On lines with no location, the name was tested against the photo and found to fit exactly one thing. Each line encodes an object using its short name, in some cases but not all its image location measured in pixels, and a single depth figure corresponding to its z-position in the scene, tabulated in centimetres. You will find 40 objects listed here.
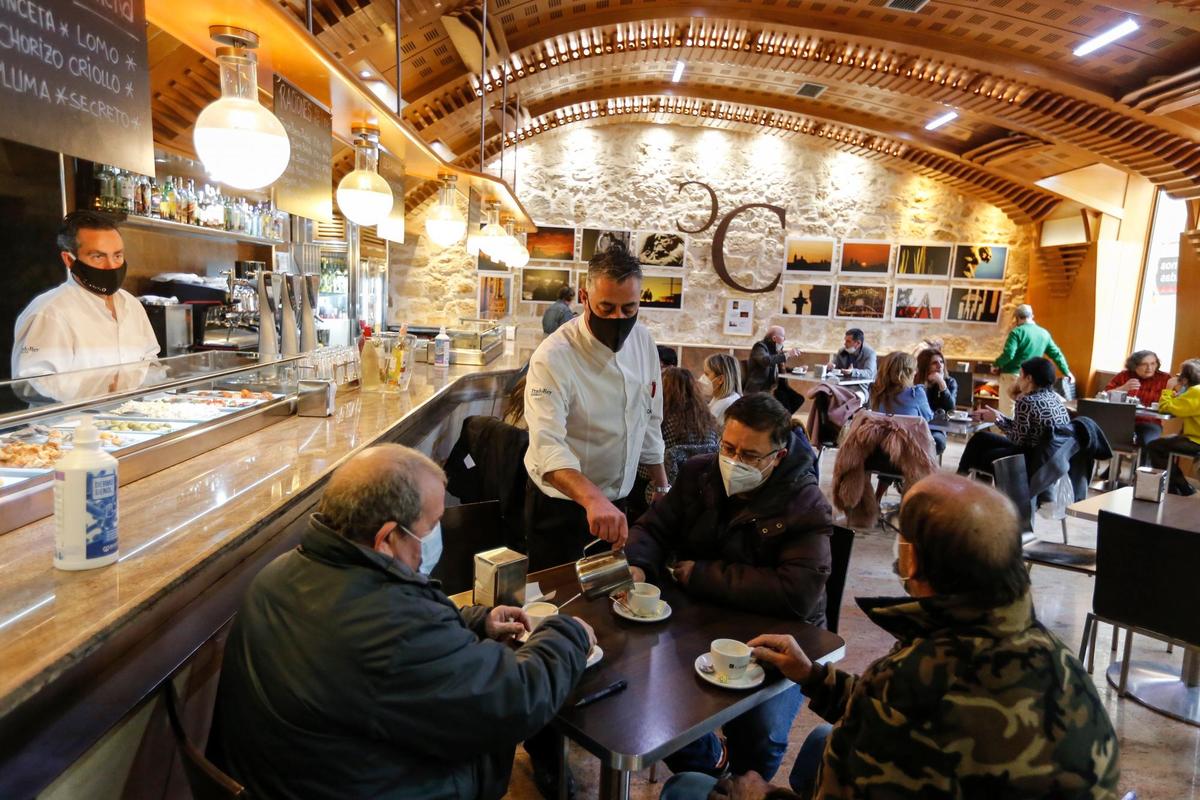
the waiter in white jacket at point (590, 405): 280
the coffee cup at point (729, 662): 175
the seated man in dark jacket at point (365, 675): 130
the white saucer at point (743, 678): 172
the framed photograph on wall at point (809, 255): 1184
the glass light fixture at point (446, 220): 471
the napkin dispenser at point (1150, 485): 392
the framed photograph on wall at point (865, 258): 1184
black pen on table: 161
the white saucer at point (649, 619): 204
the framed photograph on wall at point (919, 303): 1201
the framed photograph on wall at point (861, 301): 1197
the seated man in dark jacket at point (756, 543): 218
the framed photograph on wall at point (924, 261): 1191
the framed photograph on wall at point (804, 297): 1194
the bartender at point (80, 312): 361
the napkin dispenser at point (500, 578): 195
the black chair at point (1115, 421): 699
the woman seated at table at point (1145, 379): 821
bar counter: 112
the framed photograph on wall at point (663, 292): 1180
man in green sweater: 1016
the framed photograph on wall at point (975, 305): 1203
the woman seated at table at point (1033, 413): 525
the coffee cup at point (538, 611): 192
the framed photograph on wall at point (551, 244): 1154
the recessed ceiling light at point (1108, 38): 591
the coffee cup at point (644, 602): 208
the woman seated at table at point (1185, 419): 660
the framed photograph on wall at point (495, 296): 1091
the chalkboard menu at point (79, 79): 192
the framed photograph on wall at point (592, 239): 1156
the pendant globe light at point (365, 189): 349
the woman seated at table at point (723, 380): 531
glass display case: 182
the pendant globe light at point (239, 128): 230
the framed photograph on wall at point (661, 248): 1172
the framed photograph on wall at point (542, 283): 1162
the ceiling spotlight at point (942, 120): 916
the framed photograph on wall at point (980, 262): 1191
